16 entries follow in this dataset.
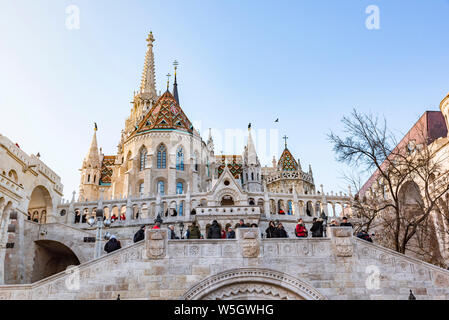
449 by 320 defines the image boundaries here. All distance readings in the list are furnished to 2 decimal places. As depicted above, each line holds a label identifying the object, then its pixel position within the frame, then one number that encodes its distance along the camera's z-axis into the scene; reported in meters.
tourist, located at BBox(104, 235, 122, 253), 15.58
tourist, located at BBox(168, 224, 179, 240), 15.86
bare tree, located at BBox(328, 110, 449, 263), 20.42
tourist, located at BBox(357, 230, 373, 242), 16.30
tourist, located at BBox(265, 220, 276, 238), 16.14
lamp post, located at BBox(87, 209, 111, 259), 17.30
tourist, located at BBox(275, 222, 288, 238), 16.05
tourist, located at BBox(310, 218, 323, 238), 16.41
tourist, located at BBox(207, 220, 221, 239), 16.06
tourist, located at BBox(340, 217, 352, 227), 16.27
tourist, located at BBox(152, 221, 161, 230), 15.52
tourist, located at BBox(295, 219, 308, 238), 16.02
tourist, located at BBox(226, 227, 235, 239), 16.22
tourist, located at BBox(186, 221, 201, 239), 16.85
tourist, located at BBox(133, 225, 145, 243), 15.94
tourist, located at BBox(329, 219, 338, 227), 15.77
